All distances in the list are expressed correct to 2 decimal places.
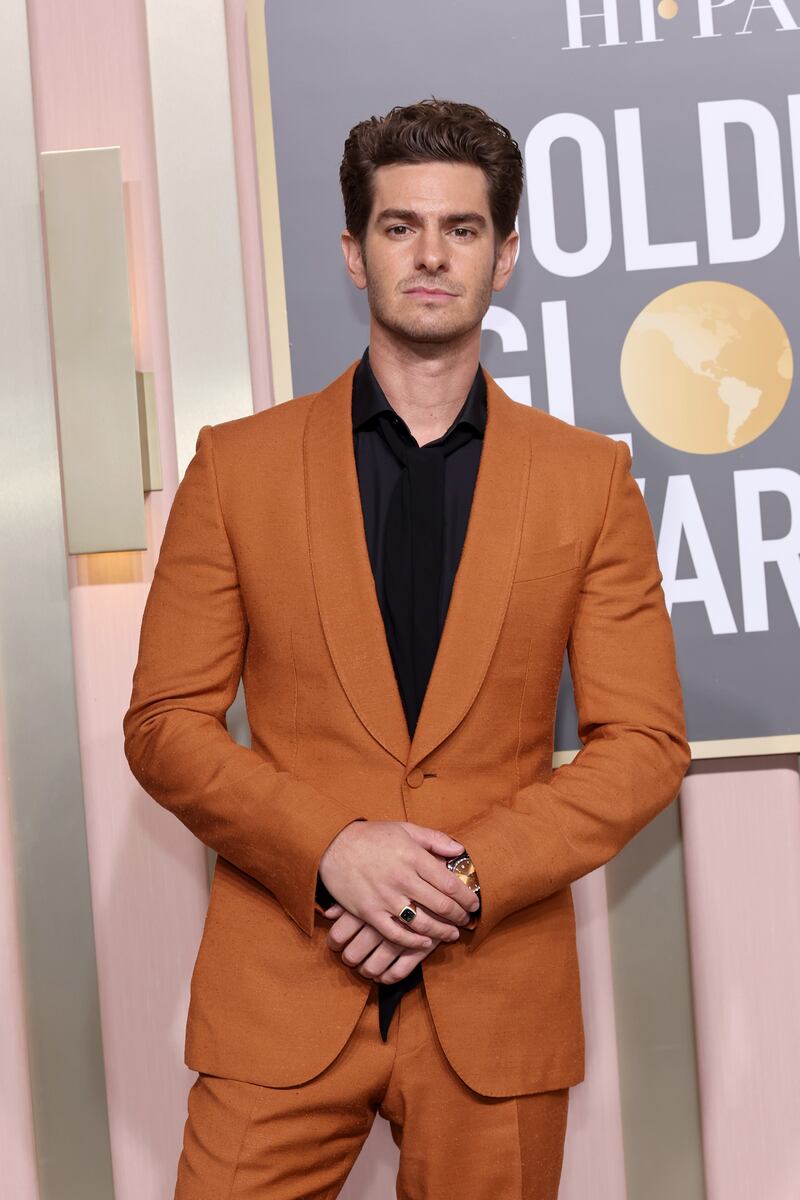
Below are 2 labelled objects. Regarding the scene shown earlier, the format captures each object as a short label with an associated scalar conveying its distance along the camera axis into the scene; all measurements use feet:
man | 9.54
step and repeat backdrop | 11.27
